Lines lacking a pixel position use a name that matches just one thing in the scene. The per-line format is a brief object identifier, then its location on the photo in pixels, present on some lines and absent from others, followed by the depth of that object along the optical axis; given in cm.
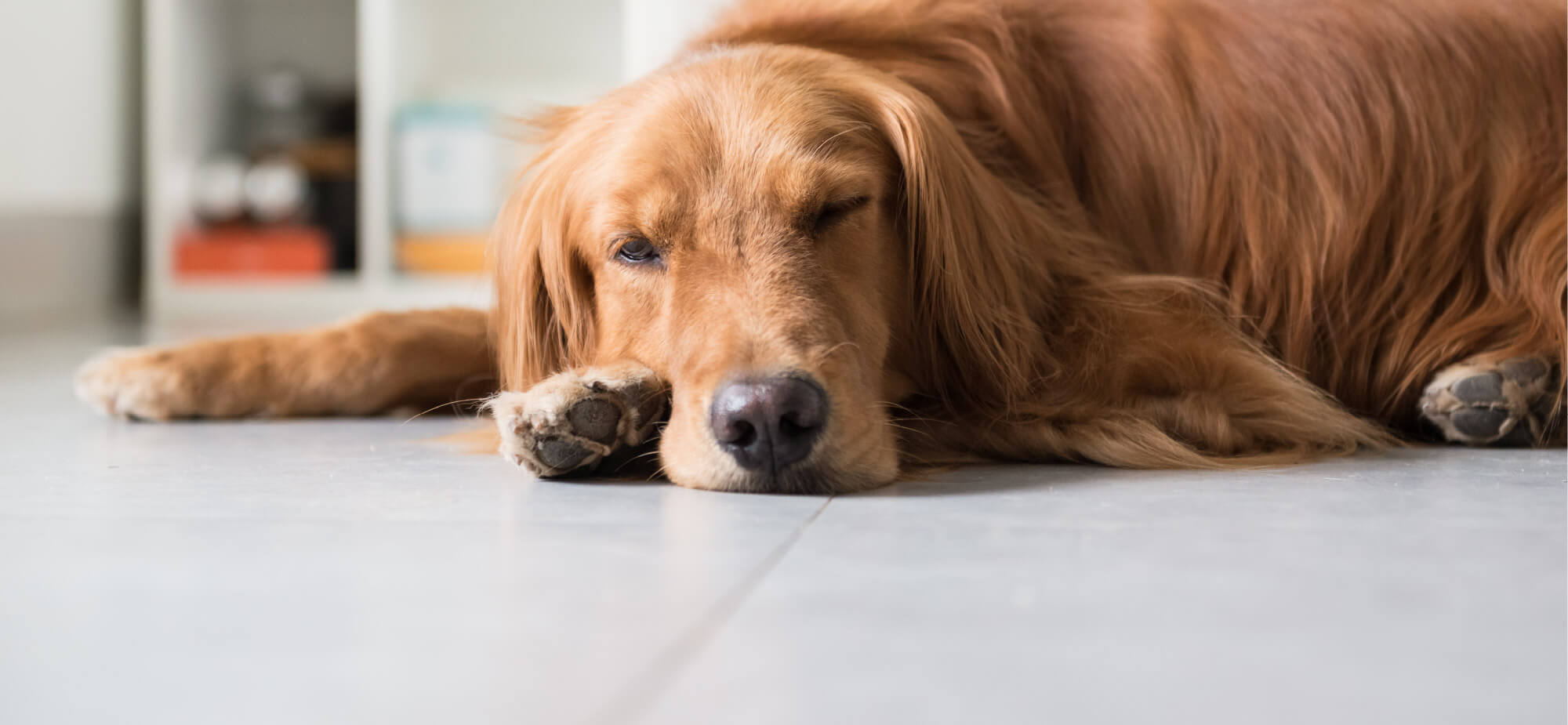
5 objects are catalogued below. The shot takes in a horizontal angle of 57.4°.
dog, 162
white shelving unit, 497
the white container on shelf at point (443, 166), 510
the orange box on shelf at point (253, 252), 510
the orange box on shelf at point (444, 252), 514
